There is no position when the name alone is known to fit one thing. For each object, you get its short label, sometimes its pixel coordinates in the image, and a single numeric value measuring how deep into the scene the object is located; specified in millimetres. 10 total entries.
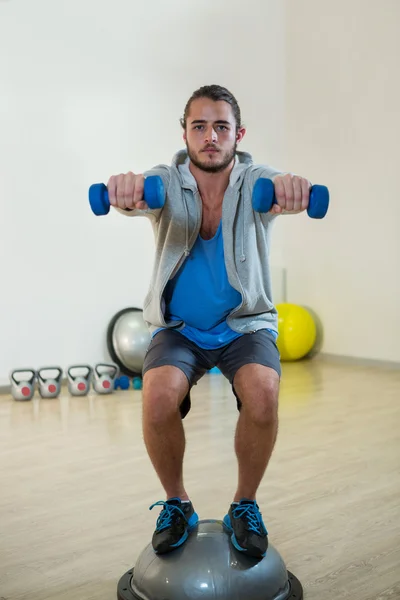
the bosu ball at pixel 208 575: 1854
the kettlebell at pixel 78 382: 4949
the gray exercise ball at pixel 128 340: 5230
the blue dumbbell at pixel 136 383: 5180
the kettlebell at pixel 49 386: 4906
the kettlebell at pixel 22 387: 4786
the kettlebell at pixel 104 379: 4996
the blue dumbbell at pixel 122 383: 5176
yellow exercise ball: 6086
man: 1983
